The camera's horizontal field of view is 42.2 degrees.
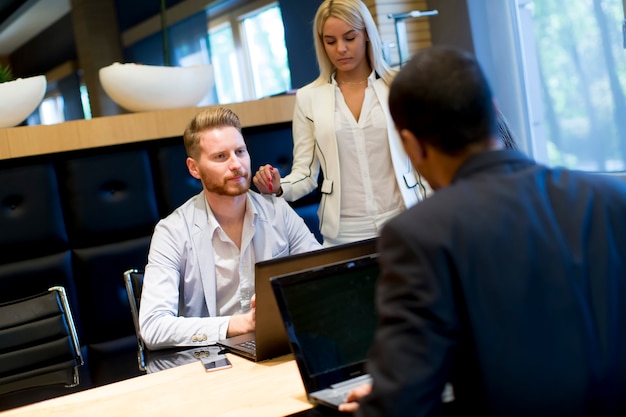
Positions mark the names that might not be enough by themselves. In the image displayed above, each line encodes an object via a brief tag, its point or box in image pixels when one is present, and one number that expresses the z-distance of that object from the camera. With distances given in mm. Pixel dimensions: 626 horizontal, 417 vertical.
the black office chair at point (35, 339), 2505
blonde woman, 2895
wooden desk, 1618
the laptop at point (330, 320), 1572
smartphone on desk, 1942
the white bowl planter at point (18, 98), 3158
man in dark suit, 992
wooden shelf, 3139
